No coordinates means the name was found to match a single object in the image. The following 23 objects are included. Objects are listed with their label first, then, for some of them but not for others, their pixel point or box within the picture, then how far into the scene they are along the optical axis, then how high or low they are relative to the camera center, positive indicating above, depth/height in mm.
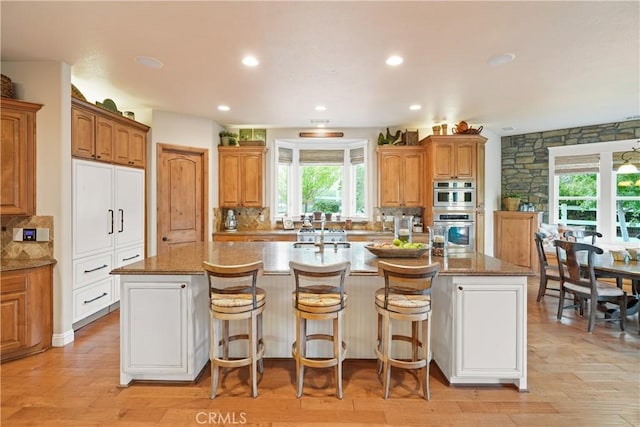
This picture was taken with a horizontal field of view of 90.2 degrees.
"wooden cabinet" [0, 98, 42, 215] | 2922 +514
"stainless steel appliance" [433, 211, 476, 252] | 5180 -206
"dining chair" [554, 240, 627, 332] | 3471 -822
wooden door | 4742 +261
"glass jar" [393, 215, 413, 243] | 2963 -173
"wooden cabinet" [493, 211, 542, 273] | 5680 -468
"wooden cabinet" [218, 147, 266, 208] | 5516 +617
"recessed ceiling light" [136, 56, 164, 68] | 2971 +1432
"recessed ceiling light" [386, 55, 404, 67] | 2934 +1422
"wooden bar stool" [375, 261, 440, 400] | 2135 -670
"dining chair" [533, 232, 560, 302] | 4266 -849
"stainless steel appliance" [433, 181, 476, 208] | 5195 +266
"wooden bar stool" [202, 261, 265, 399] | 2189 -677
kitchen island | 2361 -813
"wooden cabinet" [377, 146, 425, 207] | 5531 +629
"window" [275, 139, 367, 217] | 6035 +623
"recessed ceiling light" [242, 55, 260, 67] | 2957 +1433
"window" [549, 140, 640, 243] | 5250 +366
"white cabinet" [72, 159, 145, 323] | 3375 -196
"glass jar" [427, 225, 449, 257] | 2807 -263
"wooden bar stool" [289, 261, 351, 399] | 2160 -665
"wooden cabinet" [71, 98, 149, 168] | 3365 +903
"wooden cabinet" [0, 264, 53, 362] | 2771 -906
